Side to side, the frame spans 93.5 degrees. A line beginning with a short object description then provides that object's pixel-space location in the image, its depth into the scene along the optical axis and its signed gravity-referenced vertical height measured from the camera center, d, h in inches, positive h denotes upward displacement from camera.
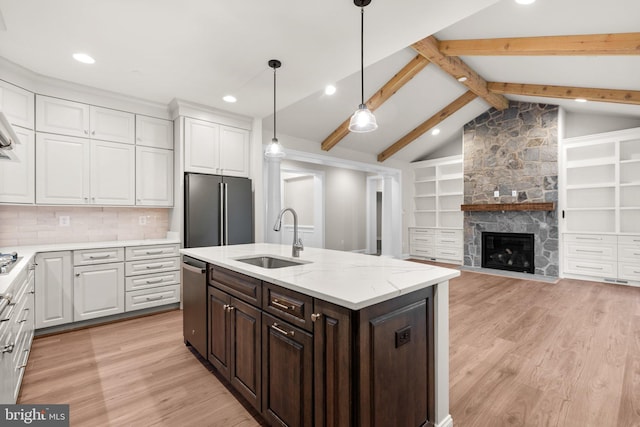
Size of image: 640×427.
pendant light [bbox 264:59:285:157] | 125.3 +26.4
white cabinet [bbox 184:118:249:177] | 152.2 +34.3
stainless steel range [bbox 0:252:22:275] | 73.2 -13.2
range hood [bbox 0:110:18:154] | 70.1 +19.7
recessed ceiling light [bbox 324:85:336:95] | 176.3 +73.5
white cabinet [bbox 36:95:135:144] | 123.6 +40.8
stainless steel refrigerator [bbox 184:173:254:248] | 148.2 +1.3
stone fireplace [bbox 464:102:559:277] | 222.2 +30.8
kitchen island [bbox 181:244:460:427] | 48.8 -24.5
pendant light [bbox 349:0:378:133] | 90.7 +28.0
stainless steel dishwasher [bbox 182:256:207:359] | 92.4 -29.8
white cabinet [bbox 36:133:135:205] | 123.2 +18.3
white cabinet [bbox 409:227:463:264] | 283.3 -31.0
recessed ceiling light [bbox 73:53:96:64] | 107.3 +56.2
